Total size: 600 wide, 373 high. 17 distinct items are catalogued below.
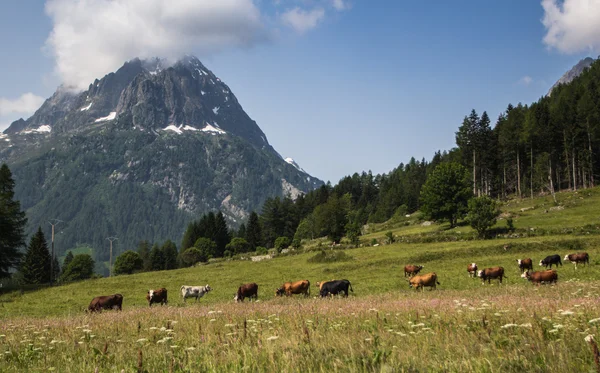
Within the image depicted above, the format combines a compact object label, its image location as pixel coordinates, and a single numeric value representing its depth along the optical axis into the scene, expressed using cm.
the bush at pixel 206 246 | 13262
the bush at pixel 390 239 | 6566
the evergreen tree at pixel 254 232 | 14175
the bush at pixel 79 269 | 12900
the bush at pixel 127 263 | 12775
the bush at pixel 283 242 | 10804
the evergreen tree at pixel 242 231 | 15719
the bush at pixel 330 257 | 5299
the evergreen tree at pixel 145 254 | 14490
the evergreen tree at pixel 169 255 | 14624
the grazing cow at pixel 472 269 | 3258
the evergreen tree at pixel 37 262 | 9931
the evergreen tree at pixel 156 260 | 14400
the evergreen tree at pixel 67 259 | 14838
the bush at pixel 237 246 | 12800
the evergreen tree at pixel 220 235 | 14500
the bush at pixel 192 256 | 12056
